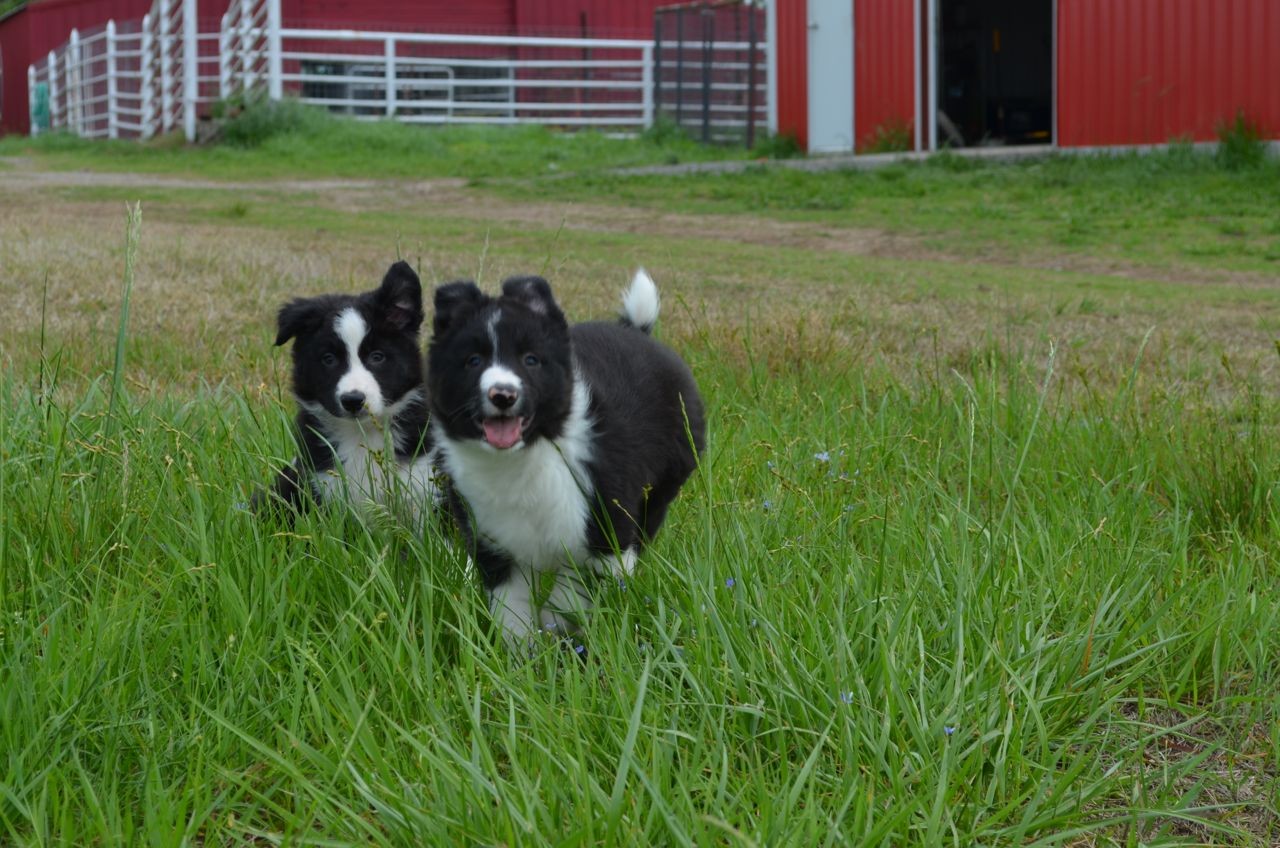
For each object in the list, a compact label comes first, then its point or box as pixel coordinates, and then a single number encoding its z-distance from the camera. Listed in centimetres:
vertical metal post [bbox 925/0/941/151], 2167
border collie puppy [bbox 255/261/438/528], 414
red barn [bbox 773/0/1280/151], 1809
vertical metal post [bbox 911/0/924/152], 2175
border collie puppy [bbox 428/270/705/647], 340
